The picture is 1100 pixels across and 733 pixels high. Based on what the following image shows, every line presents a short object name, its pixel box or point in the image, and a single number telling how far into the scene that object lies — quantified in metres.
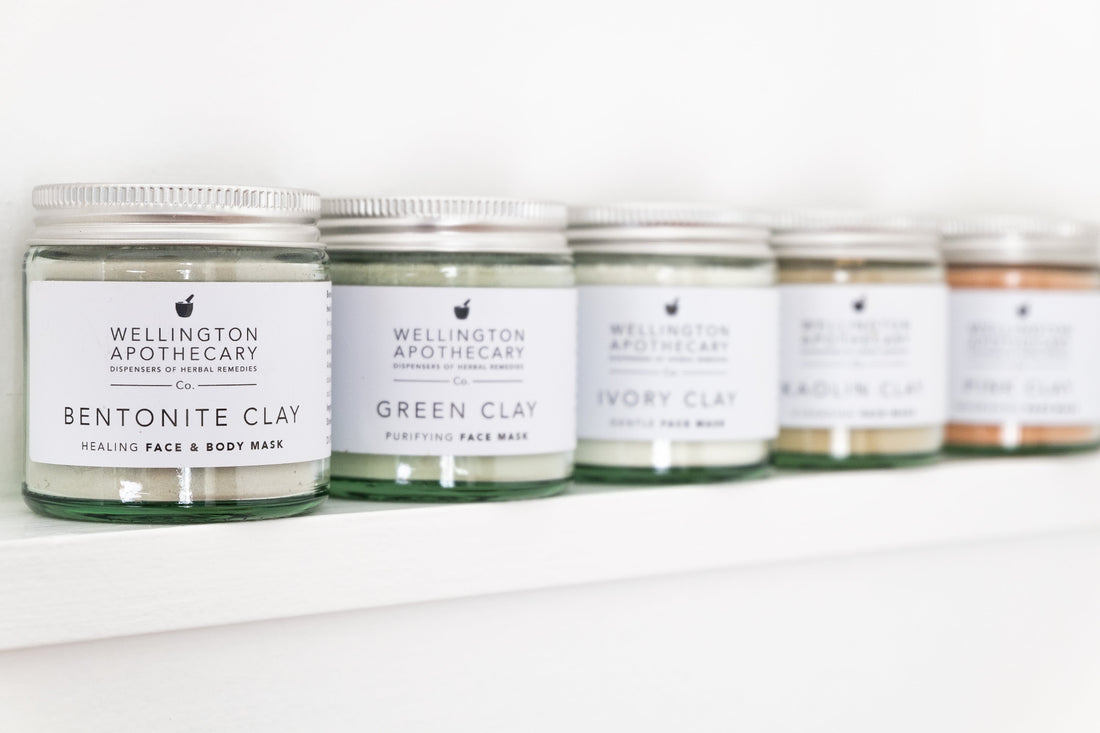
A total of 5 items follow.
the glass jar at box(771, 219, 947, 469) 0.75
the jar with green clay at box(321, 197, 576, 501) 0.63
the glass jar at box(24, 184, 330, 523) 0.56
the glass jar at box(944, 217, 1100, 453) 0.82
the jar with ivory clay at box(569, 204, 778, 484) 0.69
